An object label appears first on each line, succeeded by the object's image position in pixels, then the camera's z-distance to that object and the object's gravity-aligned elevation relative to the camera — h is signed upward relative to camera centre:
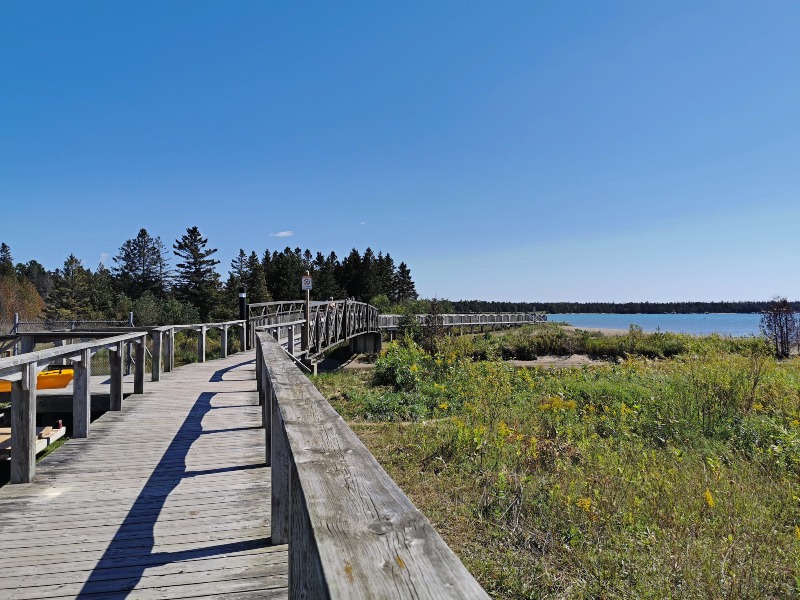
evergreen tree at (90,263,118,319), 50.81 +2.05
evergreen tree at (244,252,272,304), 55.44 +2.75
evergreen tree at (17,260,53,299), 85.75 +8.15
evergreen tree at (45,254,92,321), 50.17 +2.28
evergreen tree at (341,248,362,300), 73.06 +5.41
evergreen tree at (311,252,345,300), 66.50 +3.45
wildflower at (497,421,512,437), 5.45 -1.46
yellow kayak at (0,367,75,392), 9.16 -1.32
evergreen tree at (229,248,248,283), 69.18 +6.40
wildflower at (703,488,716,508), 3.76 -1.57
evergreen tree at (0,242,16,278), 71.81 +8.40
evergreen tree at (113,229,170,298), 71.31 +6.79
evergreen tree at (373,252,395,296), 76.12 +5.68
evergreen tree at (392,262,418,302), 87.99 +4.47
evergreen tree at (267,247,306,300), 66.75 +4.62
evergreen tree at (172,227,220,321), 54.88 +4.56
